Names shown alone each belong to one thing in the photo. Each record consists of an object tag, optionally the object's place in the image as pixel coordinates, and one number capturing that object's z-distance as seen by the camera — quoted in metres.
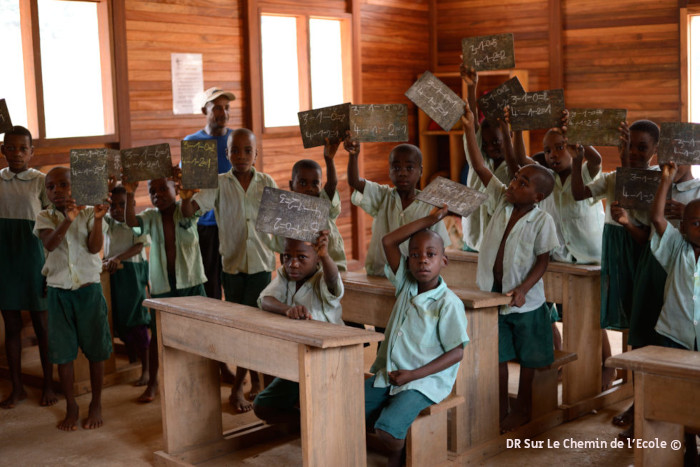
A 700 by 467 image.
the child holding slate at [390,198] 3.77
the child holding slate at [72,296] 3.99
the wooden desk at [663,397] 2.60
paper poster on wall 6.08
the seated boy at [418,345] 3.03
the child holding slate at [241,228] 4.18
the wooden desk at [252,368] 2.81
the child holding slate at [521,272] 3.57
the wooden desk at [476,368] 3.34
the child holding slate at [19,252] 4.45
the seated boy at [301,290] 3.18
